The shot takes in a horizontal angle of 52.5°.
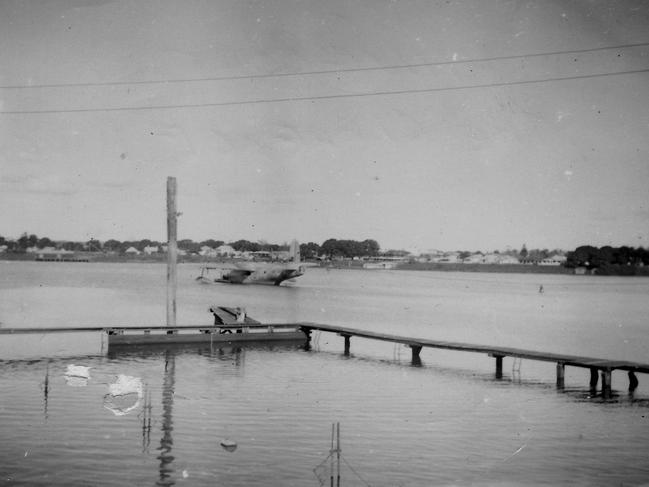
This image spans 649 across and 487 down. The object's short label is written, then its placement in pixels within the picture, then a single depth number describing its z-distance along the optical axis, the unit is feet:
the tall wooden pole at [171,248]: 87.56
